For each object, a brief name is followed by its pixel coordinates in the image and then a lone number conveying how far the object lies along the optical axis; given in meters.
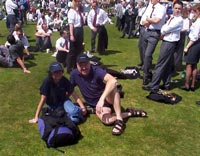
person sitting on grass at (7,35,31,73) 8.96
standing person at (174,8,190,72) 8.71
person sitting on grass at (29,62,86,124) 5.23
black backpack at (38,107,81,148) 4.64
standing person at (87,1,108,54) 11.42
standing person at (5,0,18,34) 12.40
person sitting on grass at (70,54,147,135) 5.18
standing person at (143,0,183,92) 6.44
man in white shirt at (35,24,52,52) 12.32
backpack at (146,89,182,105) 6.54
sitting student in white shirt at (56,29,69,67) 9.65
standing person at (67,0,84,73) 8.20
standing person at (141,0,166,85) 7.18
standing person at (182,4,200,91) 6.72
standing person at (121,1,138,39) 16.22
